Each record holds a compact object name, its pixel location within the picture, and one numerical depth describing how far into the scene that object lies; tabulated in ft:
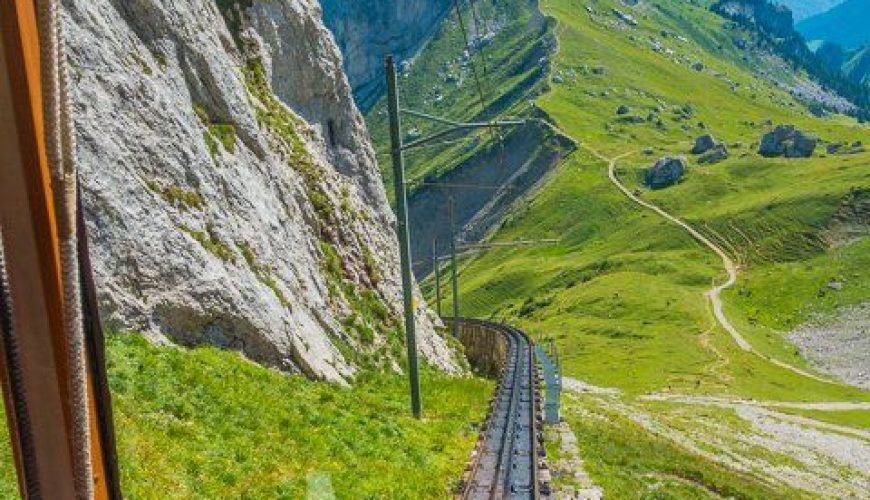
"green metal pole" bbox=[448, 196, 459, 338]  165.42
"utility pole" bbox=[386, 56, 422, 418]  87.56
